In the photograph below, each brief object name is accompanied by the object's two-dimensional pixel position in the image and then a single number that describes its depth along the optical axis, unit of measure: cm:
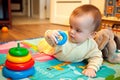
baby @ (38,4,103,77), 71
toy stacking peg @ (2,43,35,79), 61
